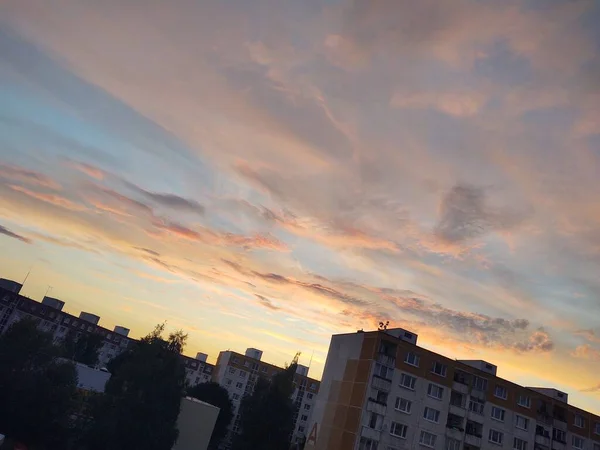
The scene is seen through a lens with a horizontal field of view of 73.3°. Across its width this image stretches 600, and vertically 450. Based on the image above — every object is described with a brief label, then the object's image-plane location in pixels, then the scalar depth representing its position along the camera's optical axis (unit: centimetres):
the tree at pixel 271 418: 6581
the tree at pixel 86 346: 12581
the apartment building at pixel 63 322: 15300
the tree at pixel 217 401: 9519
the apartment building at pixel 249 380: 12119
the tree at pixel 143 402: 4975
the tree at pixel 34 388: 4944
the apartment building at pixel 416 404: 5384
